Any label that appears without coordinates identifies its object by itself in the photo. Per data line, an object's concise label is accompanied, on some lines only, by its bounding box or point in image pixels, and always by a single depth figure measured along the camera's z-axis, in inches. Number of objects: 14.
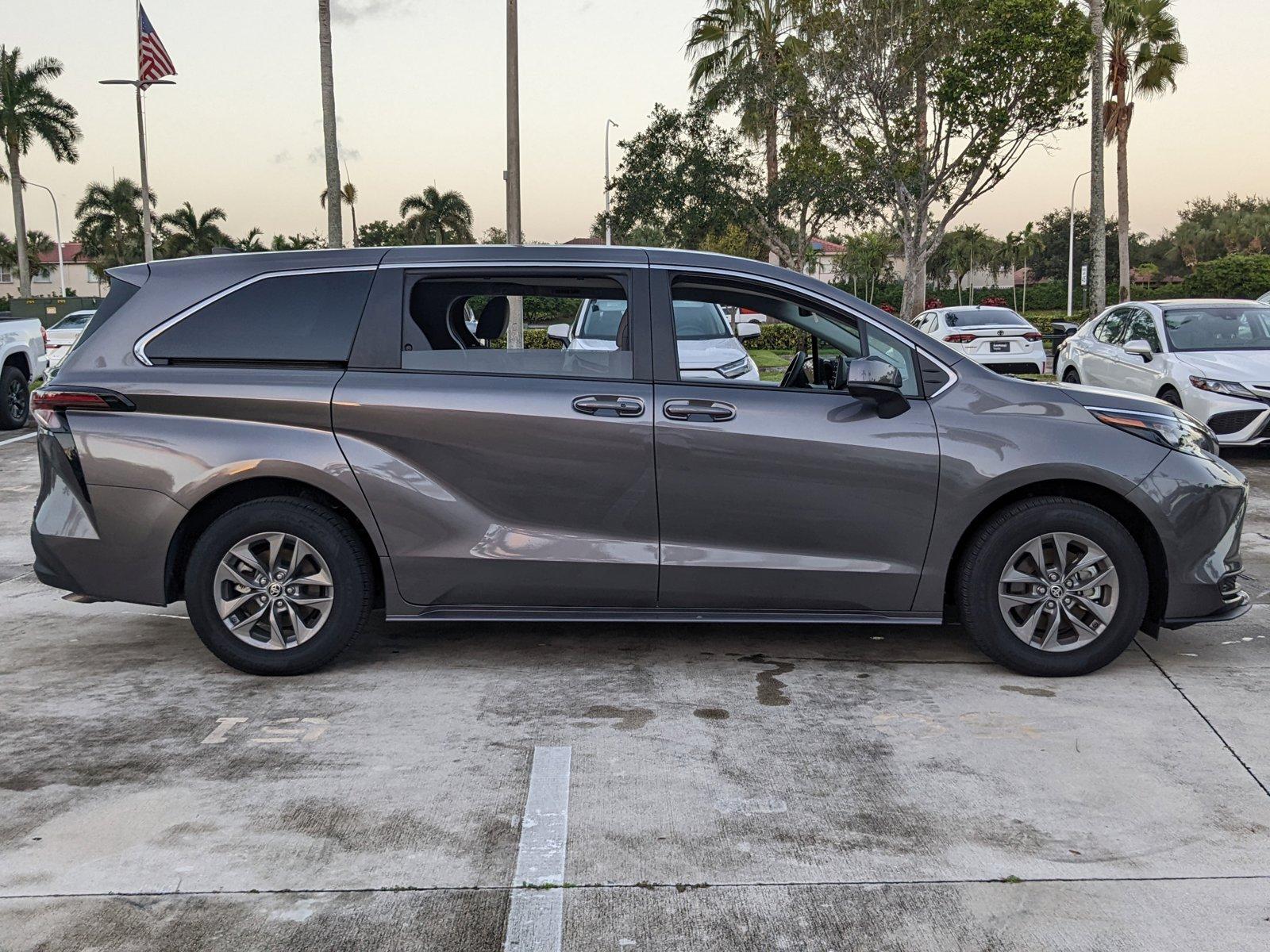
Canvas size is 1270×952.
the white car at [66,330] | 1034.1
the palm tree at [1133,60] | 1566.2
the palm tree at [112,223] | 3024.1
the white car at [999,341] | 842.8
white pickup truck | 571.5
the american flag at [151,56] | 1310.3
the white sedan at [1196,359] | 415.8
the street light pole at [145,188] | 1672.0
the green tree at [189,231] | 3024.1
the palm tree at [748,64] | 1481.3
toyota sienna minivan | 192.9
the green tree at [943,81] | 1053.2
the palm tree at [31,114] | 2224.4
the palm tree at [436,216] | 2933.1
